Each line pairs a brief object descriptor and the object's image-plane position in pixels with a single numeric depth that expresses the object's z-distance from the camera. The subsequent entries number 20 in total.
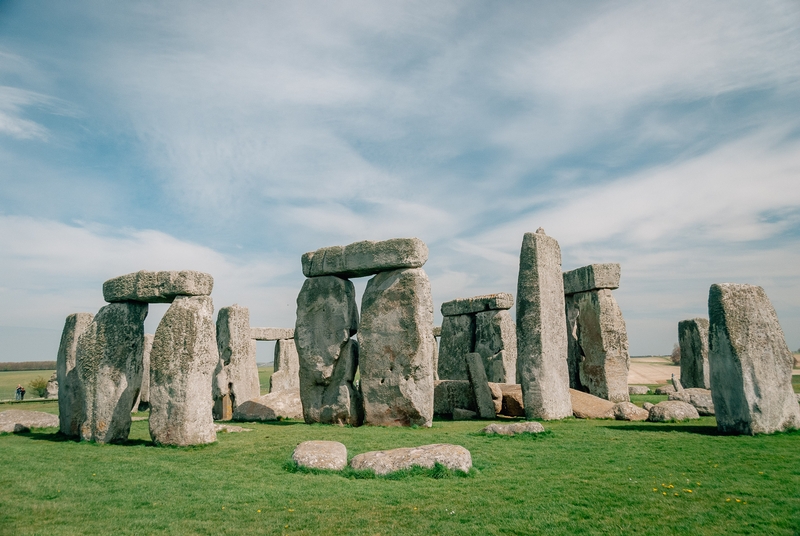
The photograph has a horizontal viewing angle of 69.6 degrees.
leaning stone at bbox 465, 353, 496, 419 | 14.48
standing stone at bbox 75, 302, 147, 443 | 10.20
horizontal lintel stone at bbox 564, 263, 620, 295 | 17.61
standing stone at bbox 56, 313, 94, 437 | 11.27
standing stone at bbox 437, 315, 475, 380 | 22.31
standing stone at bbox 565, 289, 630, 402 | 17.14
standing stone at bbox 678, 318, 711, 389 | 20.08
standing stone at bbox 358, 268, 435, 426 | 12.75
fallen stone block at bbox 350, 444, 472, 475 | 7.25
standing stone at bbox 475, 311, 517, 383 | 20.66
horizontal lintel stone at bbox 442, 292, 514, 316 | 21.34
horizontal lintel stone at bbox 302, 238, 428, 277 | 13.20
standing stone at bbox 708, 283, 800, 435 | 9.64
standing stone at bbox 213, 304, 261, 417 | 17.39
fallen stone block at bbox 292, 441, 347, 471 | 7.60
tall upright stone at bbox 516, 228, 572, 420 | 13.25
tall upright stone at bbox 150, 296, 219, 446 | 9.64
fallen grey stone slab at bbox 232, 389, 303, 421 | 15.30
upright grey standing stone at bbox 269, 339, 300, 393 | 23.31
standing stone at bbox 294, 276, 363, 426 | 13.70
